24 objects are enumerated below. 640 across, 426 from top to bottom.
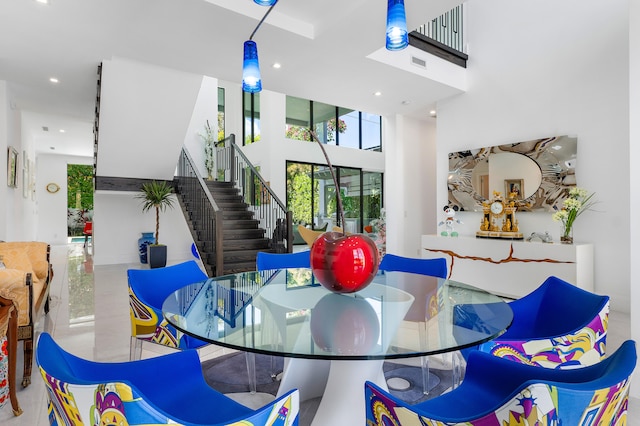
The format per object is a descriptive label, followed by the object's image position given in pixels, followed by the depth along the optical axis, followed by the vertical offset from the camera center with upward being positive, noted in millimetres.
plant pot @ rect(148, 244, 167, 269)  7042 -775
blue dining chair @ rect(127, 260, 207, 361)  2037 -515
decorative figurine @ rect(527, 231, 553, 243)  4570 -273
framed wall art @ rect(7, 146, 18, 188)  5773 +777
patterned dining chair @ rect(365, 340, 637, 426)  765 -430
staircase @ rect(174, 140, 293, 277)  5477 -55
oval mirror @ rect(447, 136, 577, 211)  4566 +568
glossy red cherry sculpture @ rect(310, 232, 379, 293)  1610 -207
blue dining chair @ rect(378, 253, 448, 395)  2764 -400
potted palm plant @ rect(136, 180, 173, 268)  7035 +243
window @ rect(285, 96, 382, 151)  10109 +2692
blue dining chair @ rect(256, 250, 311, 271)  3090 -398
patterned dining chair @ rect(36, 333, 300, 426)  782 -499
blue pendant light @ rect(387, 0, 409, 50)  1864 +981
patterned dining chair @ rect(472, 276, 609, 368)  1470 -515
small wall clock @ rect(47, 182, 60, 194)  11992 +899
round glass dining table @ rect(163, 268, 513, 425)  1215 -422
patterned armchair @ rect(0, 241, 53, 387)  2359 -525
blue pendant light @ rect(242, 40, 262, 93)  2305 +926
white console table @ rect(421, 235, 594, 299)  4172 -596
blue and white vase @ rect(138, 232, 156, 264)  7977 -626
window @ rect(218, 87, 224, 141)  11930 +3319
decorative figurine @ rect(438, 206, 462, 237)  5613 -100
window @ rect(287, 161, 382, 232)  10172 +576
